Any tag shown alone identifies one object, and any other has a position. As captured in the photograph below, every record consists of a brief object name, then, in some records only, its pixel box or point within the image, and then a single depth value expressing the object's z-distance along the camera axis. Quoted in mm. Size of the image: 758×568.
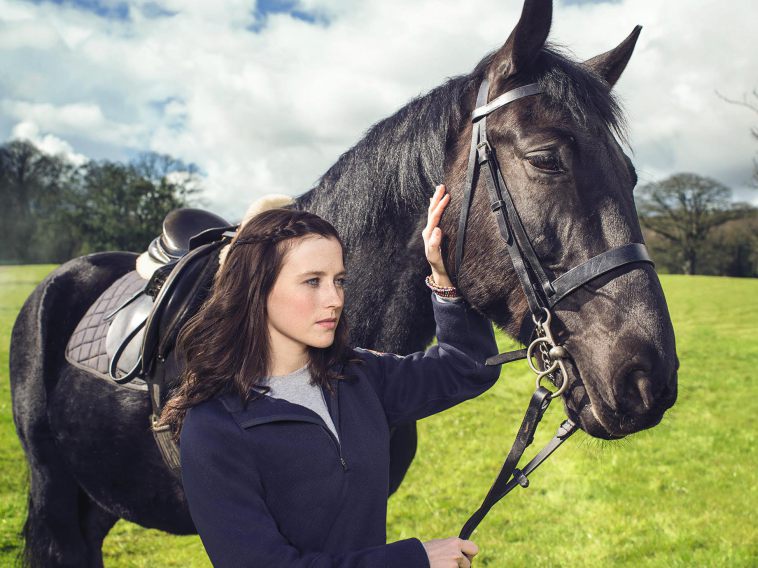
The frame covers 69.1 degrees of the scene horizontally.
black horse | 1667
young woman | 1290
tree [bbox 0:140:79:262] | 28828
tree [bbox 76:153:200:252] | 31969
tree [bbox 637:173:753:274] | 40812
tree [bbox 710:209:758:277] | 35719
